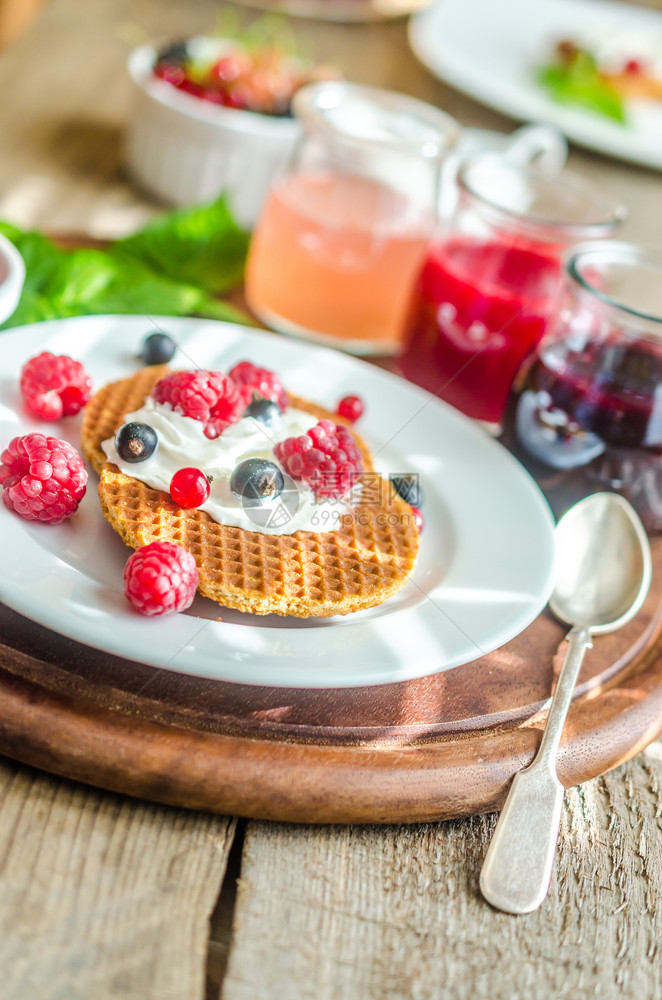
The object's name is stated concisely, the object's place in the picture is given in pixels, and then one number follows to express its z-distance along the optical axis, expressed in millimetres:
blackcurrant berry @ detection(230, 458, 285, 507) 640
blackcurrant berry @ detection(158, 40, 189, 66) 848
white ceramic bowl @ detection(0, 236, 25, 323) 657
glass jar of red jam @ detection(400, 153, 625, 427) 729
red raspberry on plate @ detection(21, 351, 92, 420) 660
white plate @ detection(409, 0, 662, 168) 1075
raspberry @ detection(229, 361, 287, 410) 675
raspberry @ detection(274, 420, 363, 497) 650
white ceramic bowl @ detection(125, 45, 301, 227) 823
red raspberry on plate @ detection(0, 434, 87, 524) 624
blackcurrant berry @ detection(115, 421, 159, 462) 643
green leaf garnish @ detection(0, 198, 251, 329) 732
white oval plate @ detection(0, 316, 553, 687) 604
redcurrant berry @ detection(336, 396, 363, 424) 700
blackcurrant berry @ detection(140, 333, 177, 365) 696
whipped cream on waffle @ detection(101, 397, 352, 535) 645
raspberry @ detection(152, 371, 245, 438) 656
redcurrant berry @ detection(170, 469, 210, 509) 638
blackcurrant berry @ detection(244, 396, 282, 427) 663
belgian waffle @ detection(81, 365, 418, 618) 625
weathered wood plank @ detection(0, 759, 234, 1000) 573
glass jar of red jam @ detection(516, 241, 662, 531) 694
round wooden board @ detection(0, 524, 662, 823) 601
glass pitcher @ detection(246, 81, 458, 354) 750
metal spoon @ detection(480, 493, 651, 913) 601
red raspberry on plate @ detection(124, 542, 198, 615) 607
